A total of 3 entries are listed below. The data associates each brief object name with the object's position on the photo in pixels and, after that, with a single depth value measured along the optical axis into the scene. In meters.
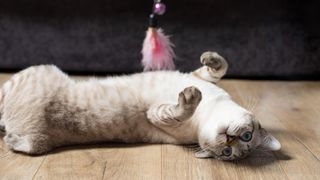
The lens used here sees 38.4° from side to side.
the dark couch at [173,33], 2.58
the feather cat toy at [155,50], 2.00
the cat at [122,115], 1.48
